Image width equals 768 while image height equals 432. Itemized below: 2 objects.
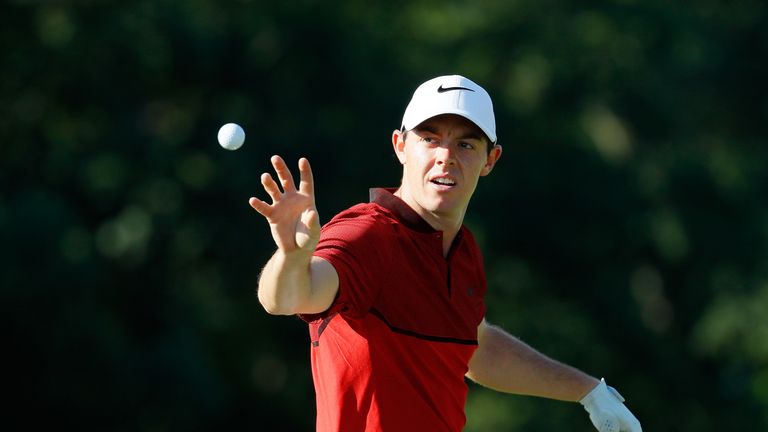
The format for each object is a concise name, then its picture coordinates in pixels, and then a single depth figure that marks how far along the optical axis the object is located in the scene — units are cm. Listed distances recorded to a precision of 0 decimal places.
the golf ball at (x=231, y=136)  1080
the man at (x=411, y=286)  1046
